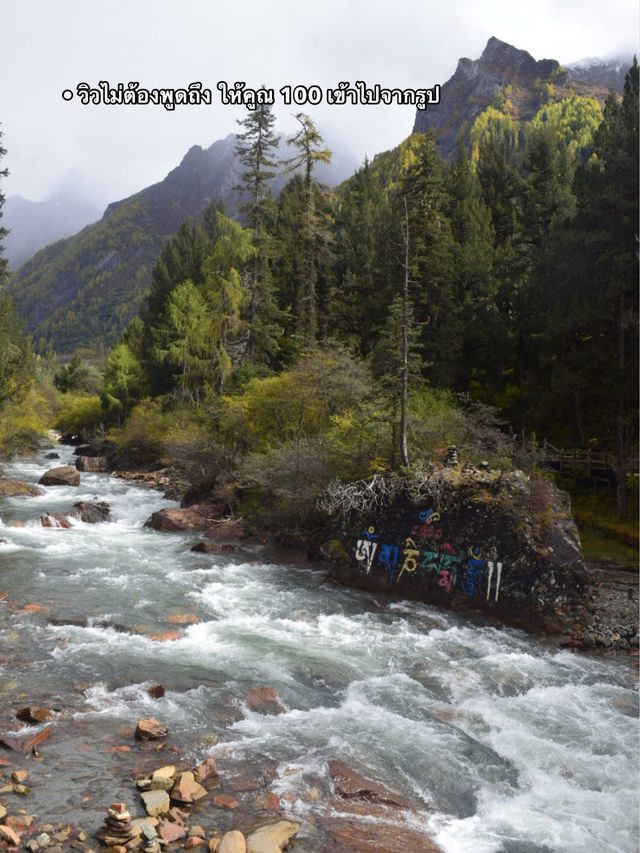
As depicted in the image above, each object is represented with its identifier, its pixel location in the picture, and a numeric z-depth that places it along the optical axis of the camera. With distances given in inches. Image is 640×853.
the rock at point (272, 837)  215.3
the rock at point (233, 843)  211.2
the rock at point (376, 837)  228.2
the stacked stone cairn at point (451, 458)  645.2
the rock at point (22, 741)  271.1
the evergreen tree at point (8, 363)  1050.1
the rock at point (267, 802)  244.2
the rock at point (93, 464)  1502.8
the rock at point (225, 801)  242.7
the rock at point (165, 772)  249.6
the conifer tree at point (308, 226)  1312.7
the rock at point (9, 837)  201.0
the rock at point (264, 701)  342.0
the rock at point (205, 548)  729.6
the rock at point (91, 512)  874.1
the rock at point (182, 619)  479.8
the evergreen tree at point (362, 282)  1338.6
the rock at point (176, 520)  852.0
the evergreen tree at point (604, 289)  783.1
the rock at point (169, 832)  215.3
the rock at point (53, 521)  812.6
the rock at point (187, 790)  241.4
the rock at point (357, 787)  263.4
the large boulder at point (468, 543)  533.3
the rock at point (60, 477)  1185.0
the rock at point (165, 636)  436.7
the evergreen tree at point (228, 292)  1390.3
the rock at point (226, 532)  805.9
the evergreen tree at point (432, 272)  1182.9
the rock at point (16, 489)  1021.5
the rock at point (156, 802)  228.8
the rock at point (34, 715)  297.6
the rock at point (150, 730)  290.7
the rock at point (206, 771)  259.3
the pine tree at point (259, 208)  1380.4
